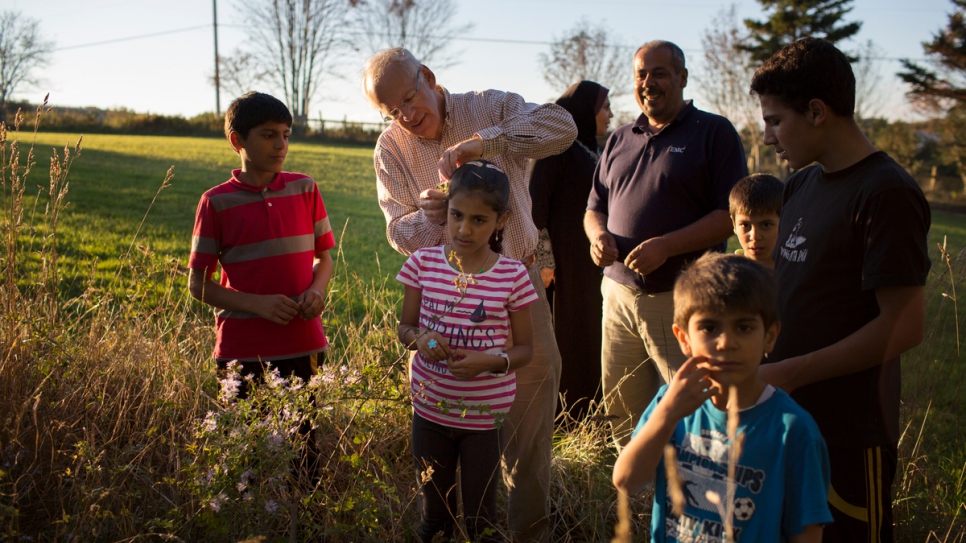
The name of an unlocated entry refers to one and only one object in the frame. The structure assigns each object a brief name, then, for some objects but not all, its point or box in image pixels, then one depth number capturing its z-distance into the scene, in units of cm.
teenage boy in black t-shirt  196
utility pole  3934
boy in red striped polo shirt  315
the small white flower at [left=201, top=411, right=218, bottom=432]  238
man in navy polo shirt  333
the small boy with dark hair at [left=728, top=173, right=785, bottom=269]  307
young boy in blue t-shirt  168
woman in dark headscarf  450
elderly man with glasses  282
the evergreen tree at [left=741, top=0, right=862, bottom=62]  3244
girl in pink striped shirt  257
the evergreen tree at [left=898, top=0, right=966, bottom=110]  2886
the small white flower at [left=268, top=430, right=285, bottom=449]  234
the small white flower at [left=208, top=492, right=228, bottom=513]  216
